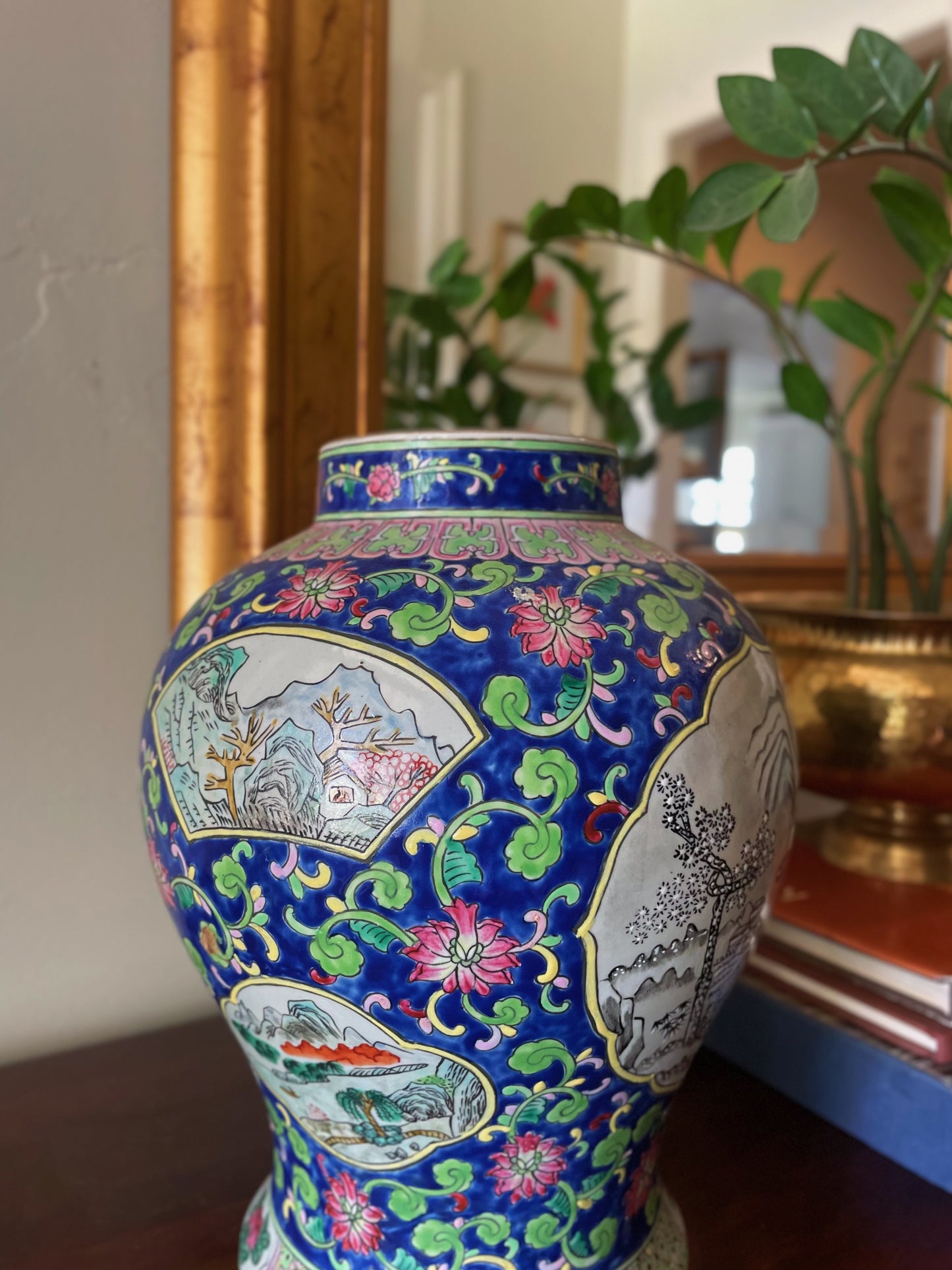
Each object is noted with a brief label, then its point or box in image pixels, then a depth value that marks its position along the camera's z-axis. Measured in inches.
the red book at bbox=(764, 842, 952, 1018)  25.6
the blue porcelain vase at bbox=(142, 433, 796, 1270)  15.4
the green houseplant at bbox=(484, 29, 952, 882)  24.9
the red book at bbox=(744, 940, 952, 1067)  24.7
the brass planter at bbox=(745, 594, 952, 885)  30.2
